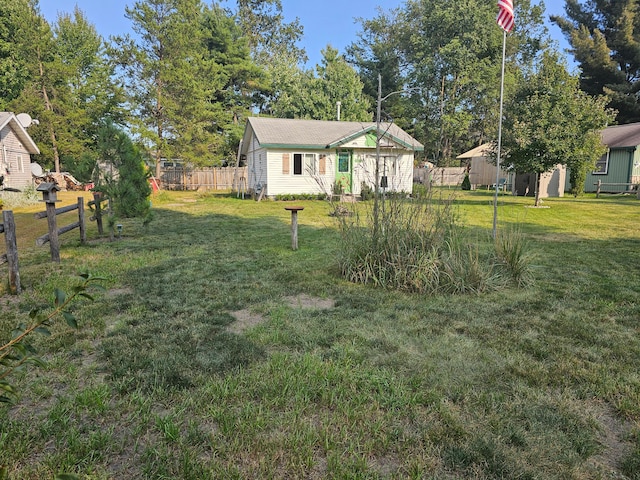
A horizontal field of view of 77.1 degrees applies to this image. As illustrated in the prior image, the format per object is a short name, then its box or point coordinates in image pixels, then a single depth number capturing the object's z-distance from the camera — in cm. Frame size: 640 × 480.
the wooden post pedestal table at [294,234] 713
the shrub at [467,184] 2501
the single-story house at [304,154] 1852
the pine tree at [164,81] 2277
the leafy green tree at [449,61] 3353
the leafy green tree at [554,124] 1338
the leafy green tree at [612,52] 2933
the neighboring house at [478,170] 2656
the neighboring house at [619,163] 2090
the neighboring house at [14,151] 1786
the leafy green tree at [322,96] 3081
